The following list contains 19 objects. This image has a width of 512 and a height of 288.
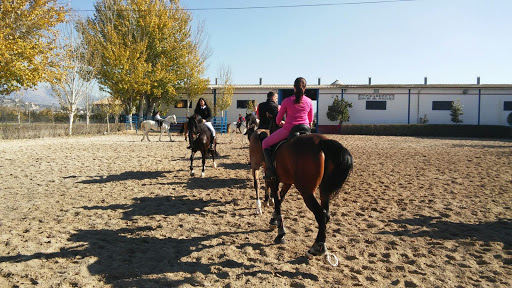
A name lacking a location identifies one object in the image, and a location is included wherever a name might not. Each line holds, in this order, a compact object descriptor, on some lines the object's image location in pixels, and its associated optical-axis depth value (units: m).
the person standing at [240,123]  21.33
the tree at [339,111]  34.34
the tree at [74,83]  26.62
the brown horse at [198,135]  9.46
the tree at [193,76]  35.66
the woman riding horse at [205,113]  9.94
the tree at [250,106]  36.53
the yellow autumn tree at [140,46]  30.67
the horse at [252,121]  12.31
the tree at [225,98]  37.22
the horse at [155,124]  22.14
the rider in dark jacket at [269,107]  6.79
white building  34.38
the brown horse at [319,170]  3.97
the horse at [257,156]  6.21
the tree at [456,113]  33.31
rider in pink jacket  4.76
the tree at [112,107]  34.91
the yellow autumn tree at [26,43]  14.52
